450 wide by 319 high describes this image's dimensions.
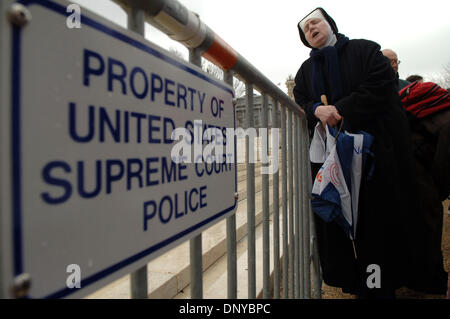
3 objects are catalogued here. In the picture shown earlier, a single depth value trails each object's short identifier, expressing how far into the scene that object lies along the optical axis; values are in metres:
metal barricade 0.54
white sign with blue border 0.30
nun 1.71
